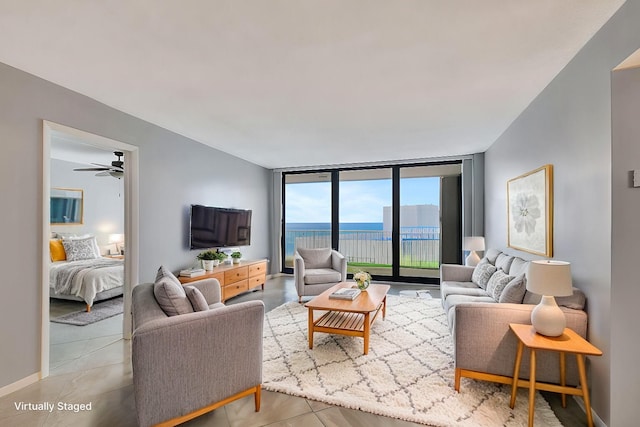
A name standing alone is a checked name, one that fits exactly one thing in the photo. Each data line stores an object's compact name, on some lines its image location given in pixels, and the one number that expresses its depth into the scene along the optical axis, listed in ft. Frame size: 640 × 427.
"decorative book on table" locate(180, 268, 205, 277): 12.84
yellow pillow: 16.92
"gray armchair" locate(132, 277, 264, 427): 5.42
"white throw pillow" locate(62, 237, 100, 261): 17.17
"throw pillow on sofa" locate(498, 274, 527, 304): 8.07
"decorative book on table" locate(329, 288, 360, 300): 10.85
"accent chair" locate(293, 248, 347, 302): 15.19
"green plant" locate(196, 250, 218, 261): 14.35
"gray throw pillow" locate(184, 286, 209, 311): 7.04
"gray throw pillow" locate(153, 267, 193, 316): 6.65
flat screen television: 14.23
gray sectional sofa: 6.82
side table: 5.95
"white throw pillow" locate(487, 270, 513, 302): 9.50
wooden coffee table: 9.45
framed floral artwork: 8.62
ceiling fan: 14.93
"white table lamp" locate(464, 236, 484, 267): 14.74
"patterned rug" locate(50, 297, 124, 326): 12.44
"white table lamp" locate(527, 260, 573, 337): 6.25
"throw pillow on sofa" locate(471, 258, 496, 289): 11.67
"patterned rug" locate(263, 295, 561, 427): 6.61
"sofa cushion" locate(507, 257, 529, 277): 9.41
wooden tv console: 13.80
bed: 13.97
